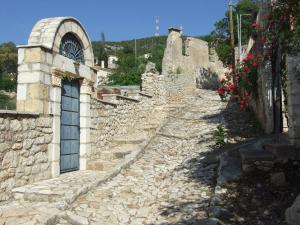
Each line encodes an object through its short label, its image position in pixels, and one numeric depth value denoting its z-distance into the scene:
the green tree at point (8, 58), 42.56
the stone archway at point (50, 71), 6.26
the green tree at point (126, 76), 18.24
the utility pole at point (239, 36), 14.36
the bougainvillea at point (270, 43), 4.06
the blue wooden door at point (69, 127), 7.10
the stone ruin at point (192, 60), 18.01
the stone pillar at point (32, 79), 6.24
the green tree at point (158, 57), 20.64
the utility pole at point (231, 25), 17.48
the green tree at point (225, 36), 20.44
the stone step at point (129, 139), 9.28
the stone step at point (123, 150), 8.15
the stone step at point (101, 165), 7.49
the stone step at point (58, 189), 5.31
